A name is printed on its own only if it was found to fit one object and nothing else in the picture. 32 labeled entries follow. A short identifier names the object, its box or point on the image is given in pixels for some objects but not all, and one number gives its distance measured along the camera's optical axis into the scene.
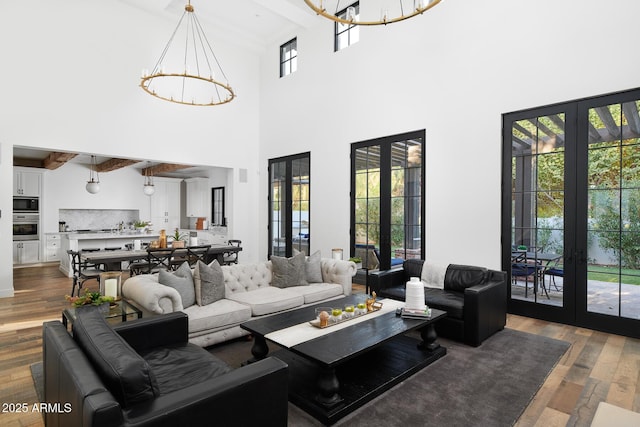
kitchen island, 8.20
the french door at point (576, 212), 3.94
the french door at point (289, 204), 7.77
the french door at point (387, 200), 5.84
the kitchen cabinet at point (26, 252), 8.95
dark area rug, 2.37
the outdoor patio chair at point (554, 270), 4.39
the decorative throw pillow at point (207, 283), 3.79
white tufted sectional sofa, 3.36
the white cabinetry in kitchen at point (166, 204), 11.67
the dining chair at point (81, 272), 5.46
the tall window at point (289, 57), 8.04
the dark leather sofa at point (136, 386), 1.45
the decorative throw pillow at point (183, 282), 3.61
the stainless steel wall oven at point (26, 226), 9.03
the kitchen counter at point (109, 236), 8.26
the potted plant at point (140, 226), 9.47
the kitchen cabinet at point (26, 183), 8.97
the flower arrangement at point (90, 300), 3.01
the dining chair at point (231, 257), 7.23
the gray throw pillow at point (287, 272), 4.73
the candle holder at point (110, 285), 3.28
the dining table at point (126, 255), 5.48
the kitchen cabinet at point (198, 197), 11.52
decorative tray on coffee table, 3.02
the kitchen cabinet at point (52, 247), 9.35
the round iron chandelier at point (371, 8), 5.85
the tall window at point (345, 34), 6.72
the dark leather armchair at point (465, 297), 3.65
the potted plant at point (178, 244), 6.15
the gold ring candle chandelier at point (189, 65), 7.34
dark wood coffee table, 2.43
